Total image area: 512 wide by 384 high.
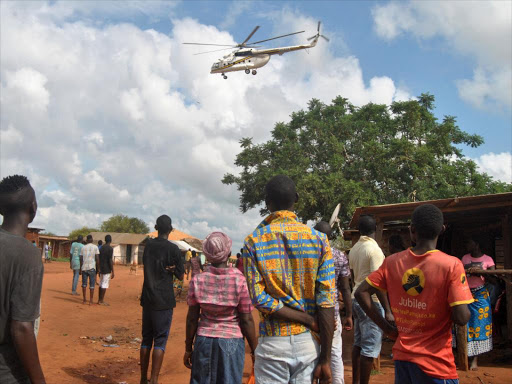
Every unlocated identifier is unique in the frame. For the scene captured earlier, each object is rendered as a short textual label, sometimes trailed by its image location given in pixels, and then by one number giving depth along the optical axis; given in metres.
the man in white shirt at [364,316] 5.06
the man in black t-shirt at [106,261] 13.27
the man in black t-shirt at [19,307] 2.20
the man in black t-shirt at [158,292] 5.39
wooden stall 8.17
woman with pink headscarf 3.69
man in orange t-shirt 2.70
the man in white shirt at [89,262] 13.23
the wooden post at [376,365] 7.03
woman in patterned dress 7.31
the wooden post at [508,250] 7.99
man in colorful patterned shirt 2.62
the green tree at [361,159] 21.03
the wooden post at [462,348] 7.12
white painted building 51.81
